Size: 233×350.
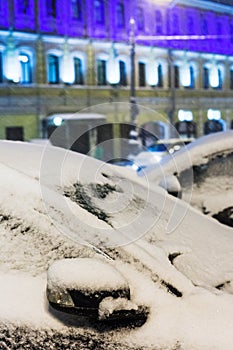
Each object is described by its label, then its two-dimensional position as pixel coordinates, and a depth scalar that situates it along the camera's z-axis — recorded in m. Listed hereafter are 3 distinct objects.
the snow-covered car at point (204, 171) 6.00
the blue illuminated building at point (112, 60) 24.91
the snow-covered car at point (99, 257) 2.47
